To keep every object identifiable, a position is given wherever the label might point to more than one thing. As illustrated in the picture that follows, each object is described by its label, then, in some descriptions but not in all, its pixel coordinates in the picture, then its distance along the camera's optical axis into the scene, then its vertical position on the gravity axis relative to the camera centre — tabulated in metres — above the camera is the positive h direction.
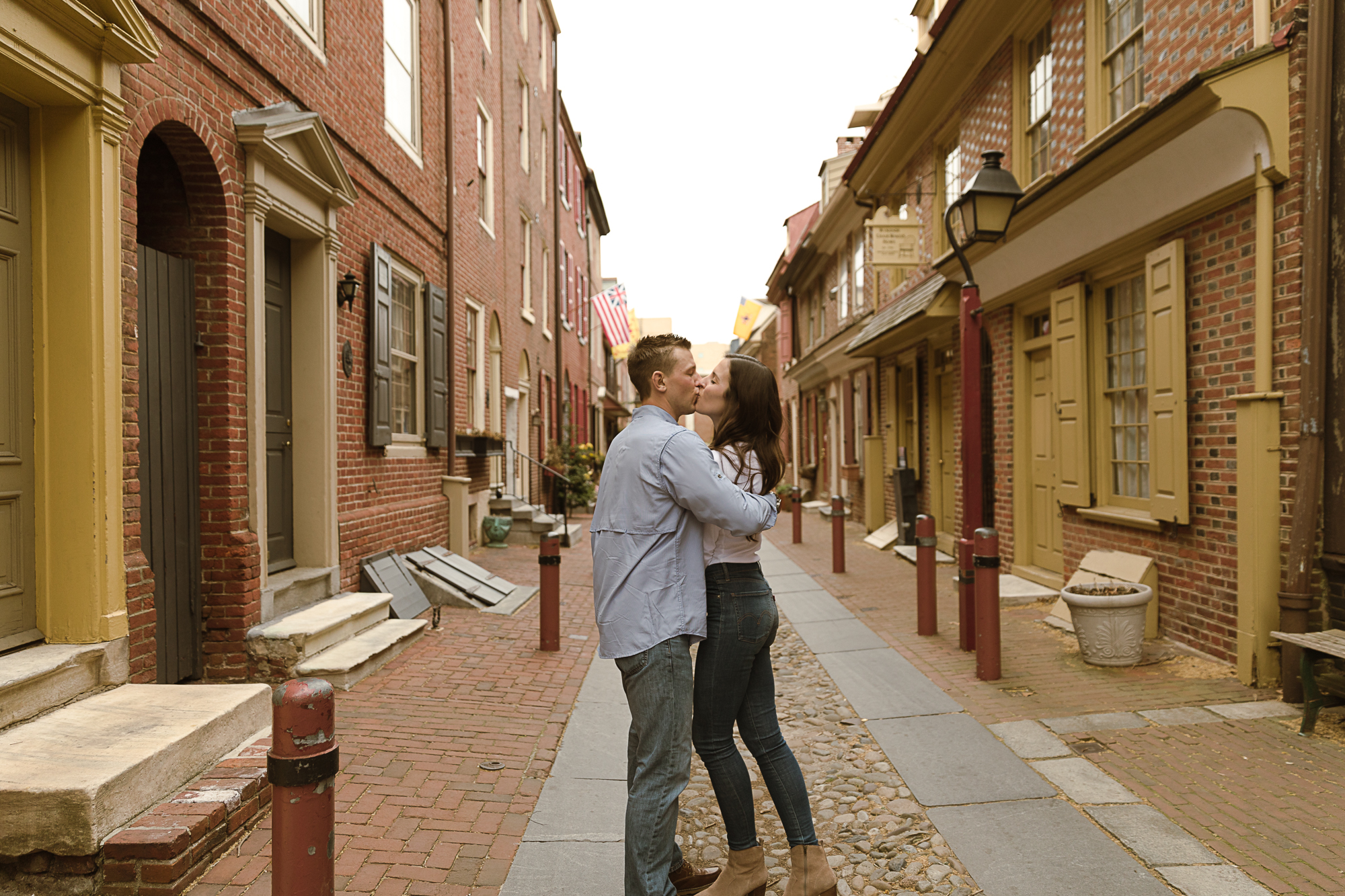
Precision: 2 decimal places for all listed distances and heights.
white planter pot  5.71 -1.25
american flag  21.95 +3.13
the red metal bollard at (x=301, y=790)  1.94 -0.77
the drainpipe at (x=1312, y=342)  4.72 +0.50
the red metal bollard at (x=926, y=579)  6.87 -1.11
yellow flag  32.53 +4.52
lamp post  6.46 +1.48
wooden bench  4.29 -1.21
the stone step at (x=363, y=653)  5.21 -1.36
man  2.51 -0.45
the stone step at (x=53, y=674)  3.39 -0.96
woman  2.72 -0.71
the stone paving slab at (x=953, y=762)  3.80 -1.55
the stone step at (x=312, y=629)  5.27 -1.18
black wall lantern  7.15 +1.25
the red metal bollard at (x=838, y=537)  10.62 -1.21
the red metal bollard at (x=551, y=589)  6.39 -1.09
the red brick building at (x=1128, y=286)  5.08 +1.20
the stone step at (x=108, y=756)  2.81 -1.12
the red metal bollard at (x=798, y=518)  14.31 -1.33
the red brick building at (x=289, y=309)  4.91 +1.00
